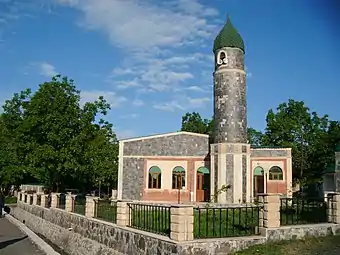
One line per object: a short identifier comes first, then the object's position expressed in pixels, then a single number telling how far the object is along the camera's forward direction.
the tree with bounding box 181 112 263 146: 56.02
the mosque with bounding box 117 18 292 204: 30.20
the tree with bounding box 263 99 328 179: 41.66
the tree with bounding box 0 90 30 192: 37.53
